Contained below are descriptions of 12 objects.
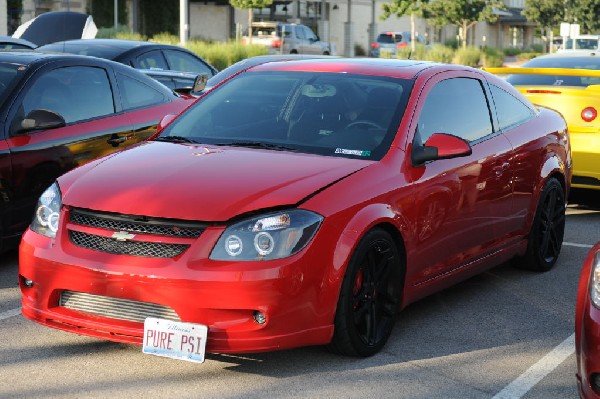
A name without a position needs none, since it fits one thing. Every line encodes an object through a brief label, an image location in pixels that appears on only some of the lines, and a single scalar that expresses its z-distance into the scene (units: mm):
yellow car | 10945
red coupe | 5277
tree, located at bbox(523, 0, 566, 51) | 78375
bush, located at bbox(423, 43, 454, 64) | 50969
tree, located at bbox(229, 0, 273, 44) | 53719
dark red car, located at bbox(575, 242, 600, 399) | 4527
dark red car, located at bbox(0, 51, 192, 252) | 7704
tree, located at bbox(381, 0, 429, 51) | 63625
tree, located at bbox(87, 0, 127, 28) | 52625
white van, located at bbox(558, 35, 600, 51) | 44656
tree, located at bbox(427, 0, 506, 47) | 64562
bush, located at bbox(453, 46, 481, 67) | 53250
